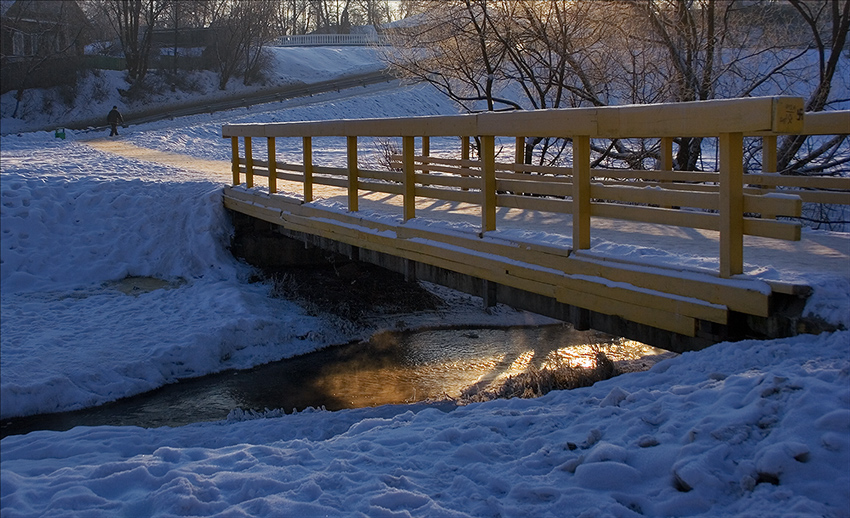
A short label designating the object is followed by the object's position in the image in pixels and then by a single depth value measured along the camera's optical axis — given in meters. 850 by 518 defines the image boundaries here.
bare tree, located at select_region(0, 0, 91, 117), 42.81
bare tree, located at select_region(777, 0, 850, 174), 11.58
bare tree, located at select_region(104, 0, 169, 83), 45.16
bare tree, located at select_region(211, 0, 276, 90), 48.62
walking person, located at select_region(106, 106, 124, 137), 30.06
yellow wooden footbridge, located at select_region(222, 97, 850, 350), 4.84
